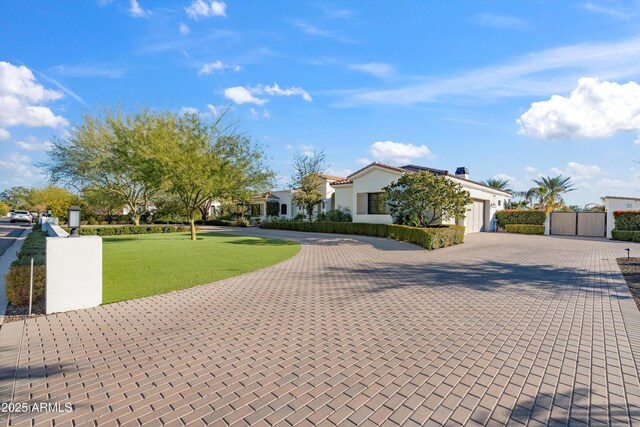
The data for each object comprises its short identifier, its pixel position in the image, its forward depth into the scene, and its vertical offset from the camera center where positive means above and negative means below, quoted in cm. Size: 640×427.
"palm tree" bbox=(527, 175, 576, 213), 3444 +291
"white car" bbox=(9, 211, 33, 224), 3912 -95
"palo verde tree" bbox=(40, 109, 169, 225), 2328 +455
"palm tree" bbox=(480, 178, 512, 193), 4303 +456
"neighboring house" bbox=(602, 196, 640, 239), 2195 +97
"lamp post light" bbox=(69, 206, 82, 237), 639 -16
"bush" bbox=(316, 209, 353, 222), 2588 -12
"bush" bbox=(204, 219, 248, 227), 3691 -115
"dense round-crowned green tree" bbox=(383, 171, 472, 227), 1789 +104
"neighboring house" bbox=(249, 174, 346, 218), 3306 +139
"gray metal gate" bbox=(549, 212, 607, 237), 2388 -39
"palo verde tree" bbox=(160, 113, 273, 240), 1834 +300
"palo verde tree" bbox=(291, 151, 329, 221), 2988 +291
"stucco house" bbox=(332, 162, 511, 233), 2280 +154
